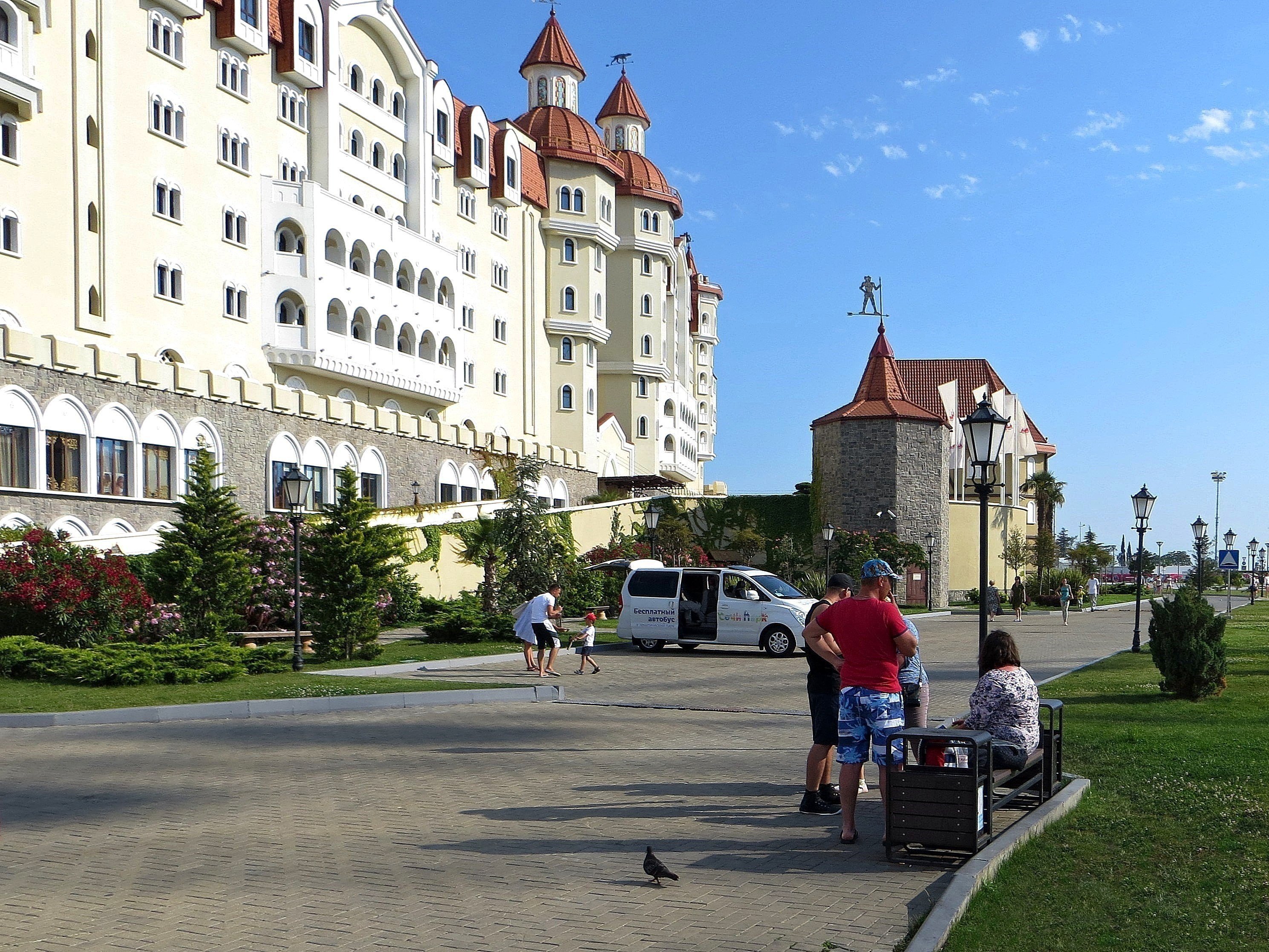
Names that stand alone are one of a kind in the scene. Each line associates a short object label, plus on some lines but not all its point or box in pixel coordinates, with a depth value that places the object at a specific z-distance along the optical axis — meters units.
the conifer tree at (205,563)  23.53
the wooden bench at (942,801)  7.05
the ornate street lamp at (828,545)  43.53
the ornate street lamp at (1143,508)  29.36
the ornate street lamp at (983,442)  12.91
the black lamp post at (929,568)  53.19
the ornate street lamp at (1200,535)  39.50
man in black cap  8.58
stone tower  54.59
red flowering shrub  20.72
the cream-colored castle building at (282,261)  31.45
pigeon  6.64
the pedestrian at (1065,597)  40.53
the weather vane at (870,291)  62.19
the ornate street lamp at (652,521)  35.97
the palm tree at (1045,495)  78.31
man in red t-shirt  7.59
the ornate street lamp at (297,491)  21.08
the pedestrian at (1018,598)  45.34
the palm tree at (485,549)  31.22
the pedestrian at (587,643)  21.20
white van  25.45
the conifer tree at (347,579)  22.30
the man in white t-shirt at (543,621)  19.88
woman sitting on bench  8.38
